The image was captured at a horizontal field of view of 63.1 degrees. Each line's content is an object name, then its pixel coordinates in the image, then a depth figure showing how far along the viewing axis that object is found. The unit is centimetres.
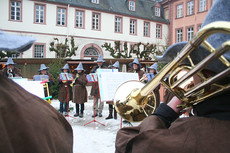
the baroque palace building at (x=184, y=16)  2207
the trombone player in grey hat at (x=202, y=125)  75
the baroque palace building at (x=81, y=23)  1850
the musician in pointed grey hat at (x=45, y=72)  694
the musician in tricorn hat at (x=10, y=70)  681
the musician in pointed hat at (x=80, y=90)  635
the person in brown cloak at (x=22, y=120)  69
